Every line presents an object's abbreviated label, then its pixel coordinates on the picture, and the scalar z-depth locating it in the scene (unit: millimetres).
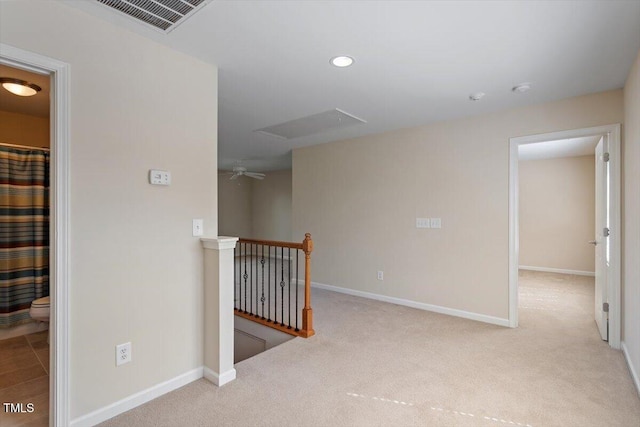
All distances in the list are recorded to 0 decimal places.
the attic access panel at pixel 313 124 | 3738
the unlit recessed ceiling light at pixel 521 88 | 2850
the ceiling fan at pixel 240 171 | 6634
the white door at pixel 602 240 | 3123
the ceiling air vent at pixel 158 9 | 1748
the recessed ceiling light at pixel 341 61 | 2367
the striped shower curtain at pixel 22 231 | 3180
